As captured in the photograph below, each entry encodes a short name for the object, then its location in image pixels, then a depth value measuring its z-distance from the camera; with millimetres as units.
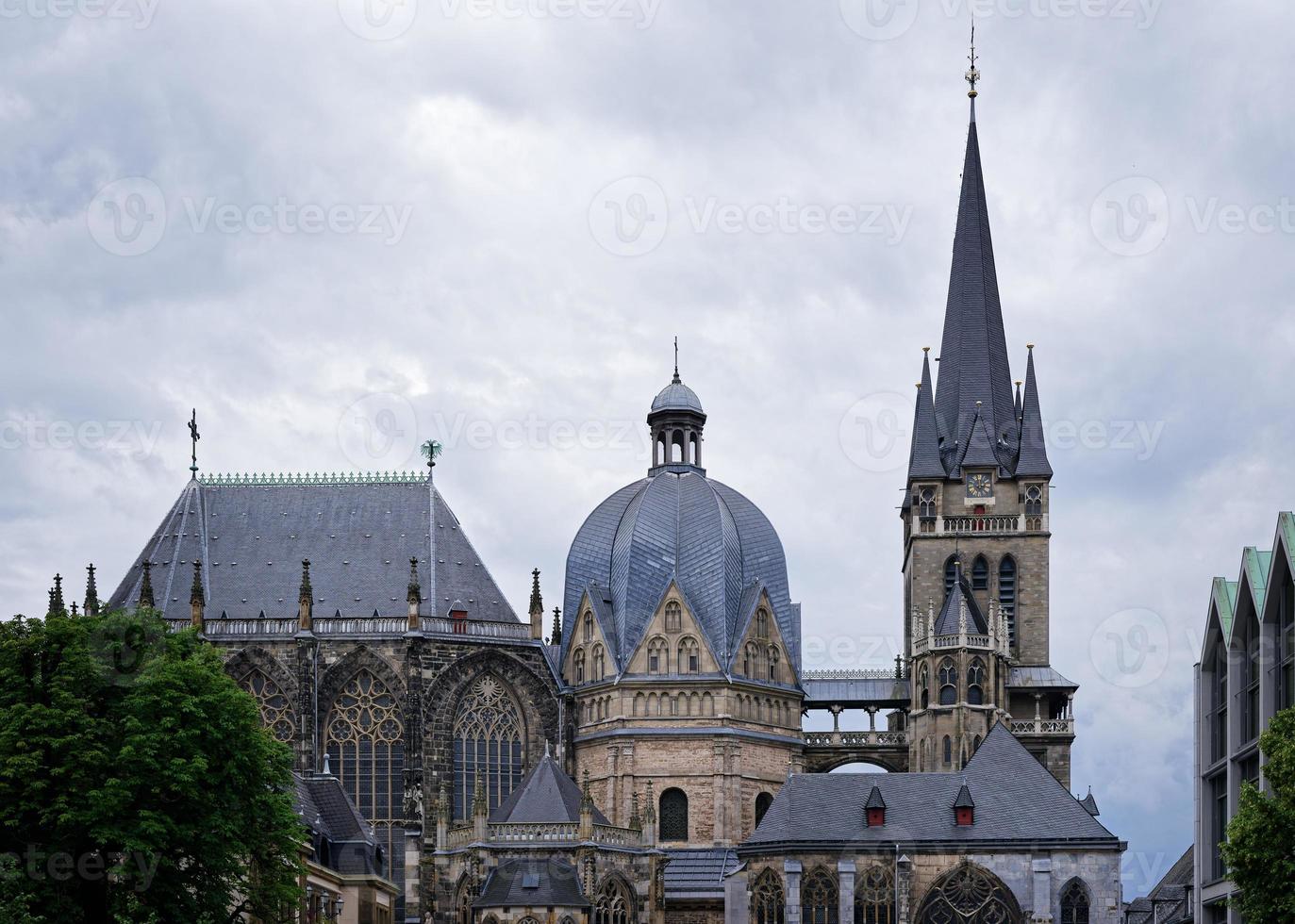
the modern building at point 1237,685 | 65000
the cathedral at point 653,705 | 86938
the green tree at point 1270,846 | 52781
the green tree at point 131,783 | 59875
